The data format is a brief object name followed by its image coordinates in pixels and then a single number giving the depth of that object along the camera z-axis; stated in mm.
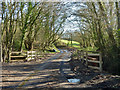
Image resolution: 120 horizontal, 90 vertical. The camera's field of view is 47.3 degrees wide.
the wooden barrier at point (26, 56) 14427
